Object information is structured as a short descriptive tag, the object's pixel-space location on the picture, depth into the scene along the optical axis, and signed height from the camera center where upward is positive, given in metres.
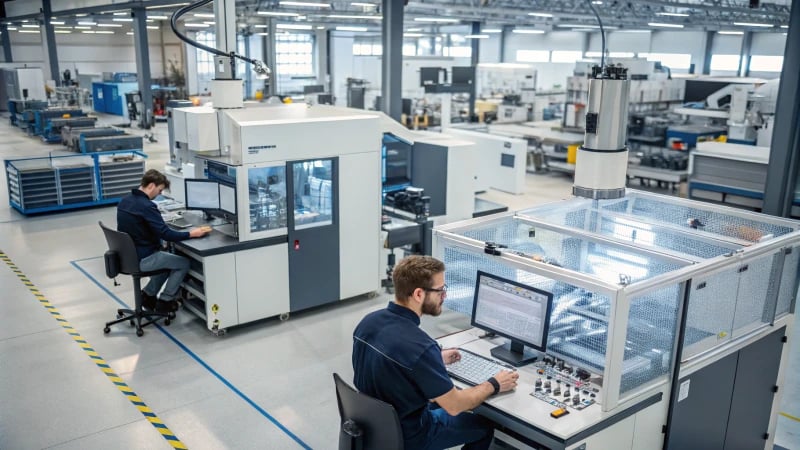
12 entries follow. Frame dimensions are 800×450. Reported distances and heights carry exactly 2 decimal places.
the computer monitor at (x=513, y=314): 3.30 -1.26
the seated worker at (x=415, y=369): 2.77 -1.27
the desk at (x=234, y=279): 5.71 -1.90
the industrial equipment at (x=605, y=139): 3.25 -0.33
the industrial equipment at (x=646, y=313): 2.98 -1.24
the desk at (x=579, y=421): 2.83 -1.55
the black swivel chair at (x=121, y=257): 5.56 -1.65
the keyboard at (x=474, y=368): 3.24 -1.50
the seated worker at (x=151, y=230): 5.66 -1.44
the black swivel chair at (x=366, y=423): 2.75 -1.52
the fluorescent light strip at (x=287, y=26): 23.00 +1.43
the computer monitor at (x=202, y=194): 6.08 -1.20
